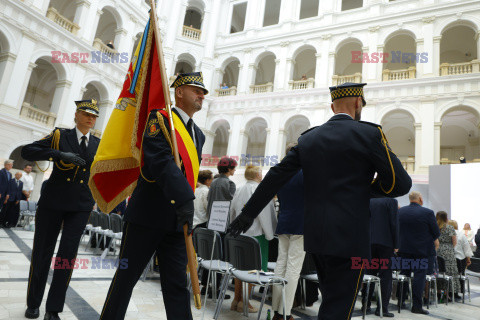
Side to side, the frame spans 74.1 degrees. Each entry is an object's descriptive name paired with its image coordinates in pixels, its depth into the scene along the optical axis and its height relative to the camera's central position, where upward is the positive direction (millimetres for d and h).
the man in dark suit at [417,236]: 5461 +225
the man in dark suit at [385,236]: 5066 +119
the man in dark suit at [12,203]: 10156 -230
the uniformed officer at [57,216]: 2930 -130
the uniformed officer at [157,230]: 1910 -102
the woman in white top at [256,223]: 4215 +69
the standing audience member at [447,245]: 7008 +145
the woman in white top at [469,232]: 10156 +707
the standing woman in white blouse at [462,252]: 7629 +50
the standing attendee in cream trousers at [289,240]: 3641 -100
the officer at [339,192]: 1772 +262
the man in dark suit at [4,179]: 9644 +463
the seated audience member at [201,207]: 5418 +214
